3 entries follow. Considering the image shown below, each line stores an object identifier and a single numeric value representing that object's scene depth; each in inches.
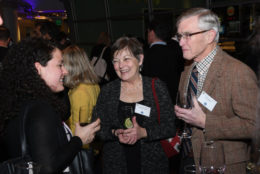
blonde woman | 115.4
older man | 65.5
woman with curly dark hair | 54.8
